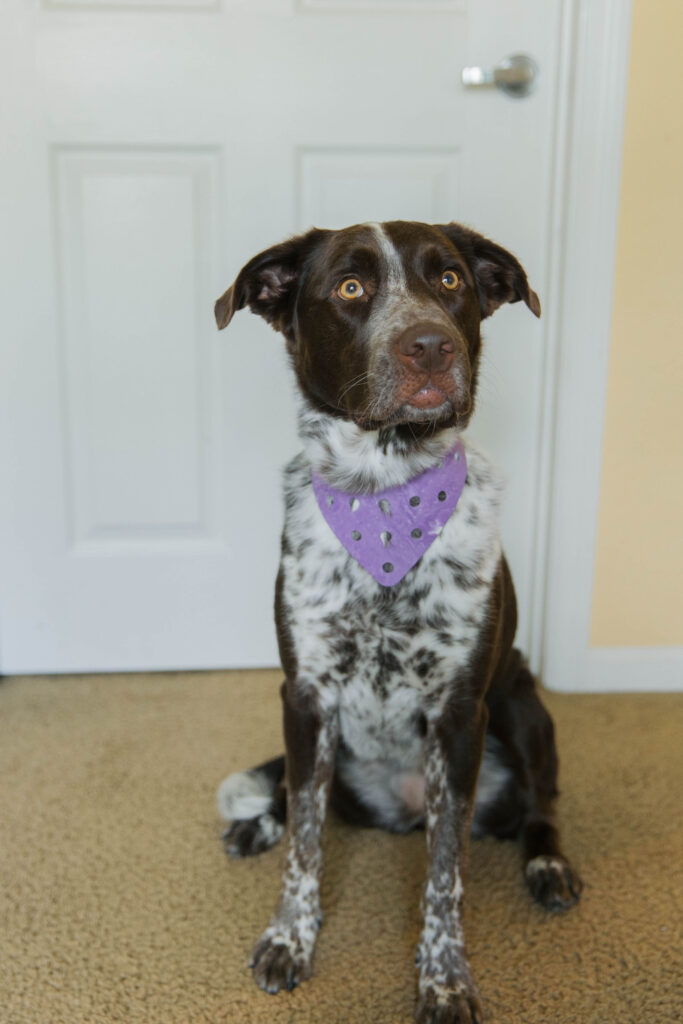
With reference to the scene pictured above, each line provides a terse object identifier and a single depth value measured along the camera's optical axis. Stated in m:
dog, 1.34
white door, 2.15
